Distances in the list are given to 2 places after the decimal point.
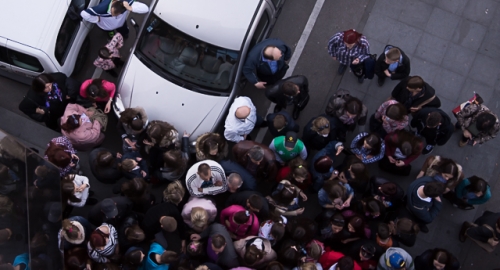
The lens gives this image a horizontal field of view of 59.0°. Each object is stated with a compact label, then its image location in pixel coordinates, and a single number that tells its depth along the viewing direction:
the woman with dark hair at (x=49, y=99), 6.36
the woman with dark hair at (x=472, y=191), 6.16
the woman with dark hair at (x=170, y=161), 5.98
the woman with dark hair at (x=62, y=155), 5.85
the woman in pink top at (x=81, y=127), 6.22
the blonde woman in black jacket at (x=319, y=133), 6.13
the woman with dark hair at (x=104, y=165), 5.99
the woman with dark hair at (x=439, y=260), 5.75
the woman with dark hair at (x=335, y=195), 5.84
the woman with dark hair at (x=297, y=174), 5.94
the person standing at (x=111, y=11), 6.81
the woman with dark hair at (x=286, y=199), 5.90
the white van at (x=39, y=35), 6.55
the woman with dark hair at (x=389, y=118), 6.11
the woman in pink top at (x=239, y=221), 5.62
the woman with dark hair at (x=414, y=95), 6.23
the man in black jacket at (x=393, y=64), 6.39
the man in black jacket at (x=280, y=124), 6.25
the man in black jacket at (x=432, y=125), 6.13
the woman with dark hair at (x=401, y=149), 6.11
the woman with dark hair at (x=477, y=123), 6.34
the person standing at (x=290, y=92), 6.23
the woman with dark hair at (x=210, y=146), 6.06
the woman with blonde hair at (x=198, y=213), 5.66
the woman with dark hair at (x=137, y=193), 5.74
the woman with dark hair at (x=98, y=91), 6.45
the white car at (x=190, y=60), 6.68
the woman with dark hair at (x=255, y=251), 5.40
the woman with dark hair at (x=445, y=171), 6.00
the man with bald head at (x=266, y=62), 6.40
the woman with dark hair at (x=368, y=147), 6.09
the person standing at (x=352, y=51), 6.52
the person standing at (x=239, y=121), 6.44
